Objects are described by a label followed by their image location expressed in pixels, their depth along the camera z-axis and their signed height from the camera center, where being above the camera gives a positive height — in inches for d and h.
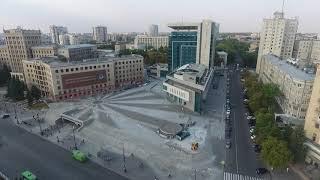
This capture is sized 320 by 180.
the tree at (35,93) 3932.1 -1011.7
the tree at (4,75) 5078.7 -947.7
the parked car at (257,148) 2427.8 -1187.0
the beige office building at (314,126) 2182.9 -899.8
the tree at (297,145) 2149.4 -1019.7
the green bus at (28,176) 1978.8 -1179.5
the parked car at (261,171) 2076.8 -1203.3
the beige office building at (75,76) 3946.9 -793.1
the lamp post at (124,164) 2137.7 -1219.4
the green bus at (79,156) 2274.2 -1175.1
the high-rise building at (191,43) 5088.6 -300.7
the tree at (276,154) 1973.4 -1017.3
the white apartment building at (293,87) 2714.1 -704.5
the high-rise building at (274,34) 5531.5 -122.1
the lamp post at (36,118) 3211.4 -1198.5
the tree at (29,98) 3821.4 -1059.3
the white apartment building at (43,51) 5403.5 -471.5
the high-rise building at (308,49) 6779.0 -568.8
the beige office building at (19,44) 5227.9 -312.4
